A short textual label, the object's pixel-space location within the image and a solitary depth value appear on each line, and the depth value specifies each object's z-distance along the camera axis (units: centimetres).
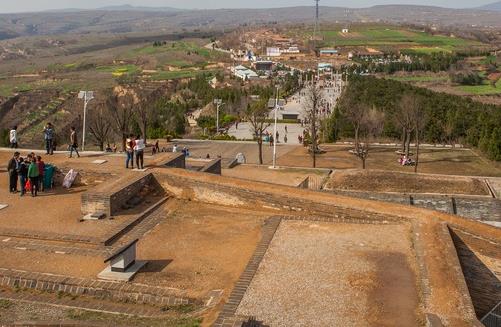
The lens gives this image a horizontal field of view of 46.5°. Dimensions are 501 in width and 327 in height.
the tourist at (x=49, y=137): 2097
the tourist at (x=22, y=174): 1636
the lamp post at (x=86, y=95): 2459
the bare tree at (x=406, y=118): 3750
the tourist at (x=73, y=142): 2061
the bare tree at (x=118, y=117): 3978
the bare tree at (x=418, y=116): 3677
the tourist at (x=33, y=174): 1622
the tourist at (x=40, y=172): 1664
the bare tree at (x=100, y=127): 3859
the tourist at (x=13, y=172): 1666
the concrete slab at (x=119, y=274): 1096
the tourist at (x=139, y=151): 1769
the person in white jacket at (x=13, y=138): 2247
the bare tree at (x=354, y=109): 3991
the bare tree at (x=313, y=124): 3512
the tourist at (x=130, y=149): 1790
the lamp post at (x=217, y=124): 5244
